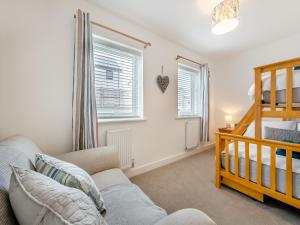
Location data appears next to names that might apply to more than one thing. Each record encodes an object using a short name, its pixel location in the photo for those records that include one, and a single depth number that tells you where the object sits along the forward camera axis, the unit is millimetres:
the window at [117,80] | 2090
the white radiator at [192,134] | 3191
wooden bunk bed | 1430
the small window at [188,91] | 3230
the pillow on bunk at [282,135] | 1737
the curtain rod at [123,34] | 1914
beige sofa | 673
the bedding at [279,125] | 2351
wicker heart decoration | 2646
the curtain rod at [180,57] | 2973
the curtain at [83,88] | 1686
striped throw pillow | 765
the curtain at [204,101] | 3445
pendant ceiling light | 1598
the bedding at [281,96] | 1463
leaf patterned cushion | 453
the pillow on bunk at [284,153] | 1652
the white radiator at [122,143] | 2055
